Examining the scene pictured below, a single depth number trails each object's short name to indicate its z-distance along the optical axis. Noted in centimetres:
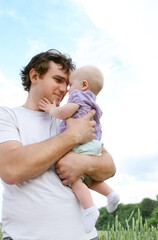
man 178
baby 200
